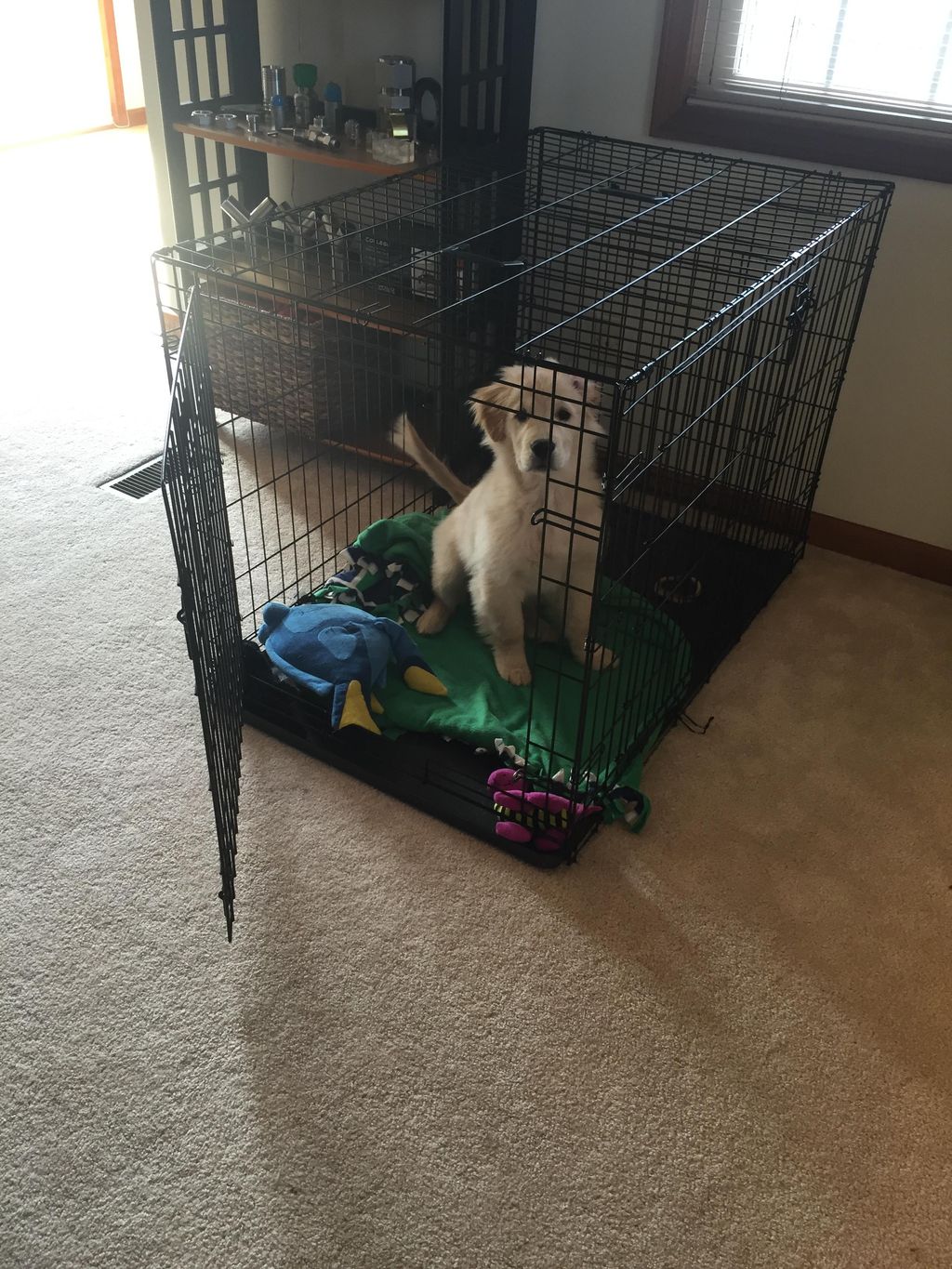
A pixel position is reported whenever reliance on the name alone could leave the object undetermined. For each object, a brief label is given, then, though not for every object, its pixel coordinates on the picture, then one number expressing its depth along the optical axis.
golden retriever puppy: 1.84
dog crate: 1.85
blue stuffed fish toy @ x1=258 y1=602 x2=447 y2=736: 2.03
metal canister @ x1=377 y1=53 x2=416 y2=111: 2.68
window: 2.29
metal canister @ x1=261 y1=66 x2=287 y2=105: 2.88
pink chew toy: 1.85
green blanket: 2.00
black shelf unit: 2.50
